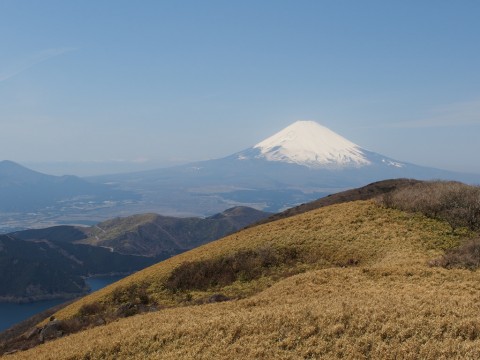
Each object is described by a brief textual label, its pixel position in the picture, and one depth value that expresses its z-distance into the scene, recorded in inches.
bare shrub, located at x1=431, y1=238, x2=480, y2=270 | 1091.3
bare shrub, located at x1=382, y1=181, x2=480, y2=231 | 1620.3
